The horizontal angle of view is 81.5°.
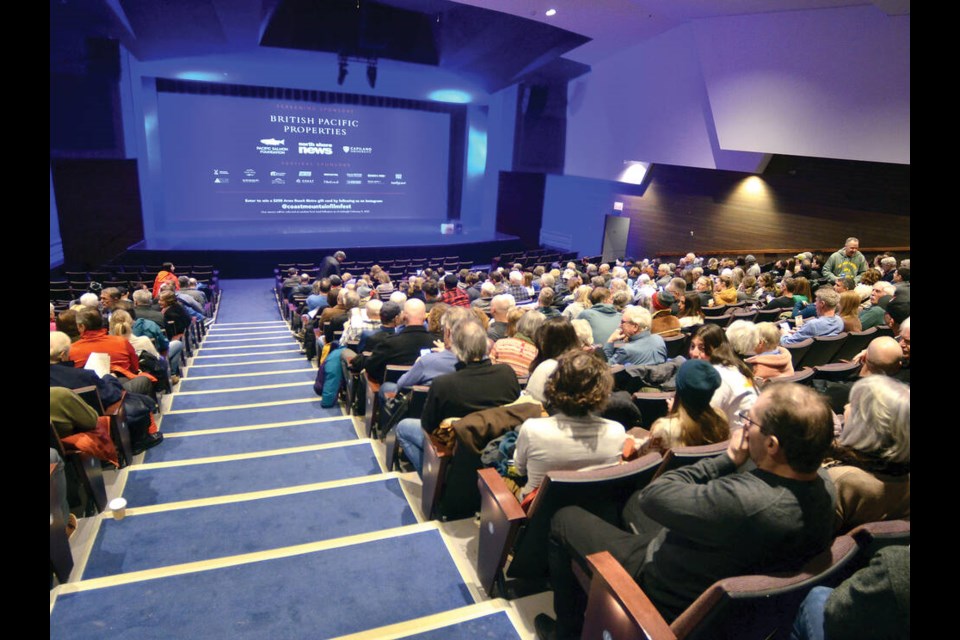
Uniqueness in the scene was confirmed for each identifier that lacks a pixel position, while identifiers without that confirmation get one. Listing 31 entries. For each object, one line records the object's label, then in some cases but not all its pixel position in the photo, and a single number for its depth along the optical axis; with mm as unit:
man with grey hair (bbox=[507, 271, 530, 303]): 7770
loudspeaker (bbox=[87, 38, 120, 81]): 12039
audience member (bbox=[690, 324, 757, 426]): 2701
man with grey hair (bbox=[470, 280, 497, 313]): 6758
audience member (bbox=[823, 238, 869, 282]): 8242
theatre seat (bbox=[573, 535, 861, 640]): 1382
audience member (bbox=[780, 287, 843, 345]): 4569
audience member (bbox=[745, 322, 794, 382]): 3322
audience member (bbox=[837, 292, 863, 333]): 4730
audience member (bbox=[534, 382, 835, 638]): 1435
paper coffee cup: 2805
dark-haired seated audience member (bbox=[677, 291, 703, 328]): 5035
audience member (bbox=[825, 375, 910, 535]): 1698
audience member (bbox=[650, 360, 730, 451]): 2131
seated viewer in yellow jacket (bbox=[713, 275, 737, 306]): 6793
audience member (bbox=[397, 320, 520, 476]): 2785
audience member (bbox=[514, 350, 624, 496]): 2125
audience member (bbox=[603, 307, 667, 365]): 3729
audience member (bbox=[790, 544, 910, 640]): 1247
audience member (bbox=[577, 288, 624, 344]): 4789
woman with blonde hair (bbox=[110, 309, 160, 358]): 4270
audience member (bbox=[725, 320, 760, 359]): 3236
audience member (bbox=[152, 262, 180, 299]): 8930
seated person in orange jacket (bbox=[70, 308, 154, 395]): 3944
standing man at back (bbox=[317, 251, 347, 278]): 10938
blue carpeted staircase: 2135
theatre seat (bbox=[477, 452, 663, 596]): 1970
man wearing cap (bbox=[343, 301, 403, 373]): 4219
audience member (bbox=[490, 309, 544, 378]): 3674
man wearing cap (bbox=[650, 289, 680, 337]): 4598
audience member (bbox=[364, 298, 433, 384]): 4043
